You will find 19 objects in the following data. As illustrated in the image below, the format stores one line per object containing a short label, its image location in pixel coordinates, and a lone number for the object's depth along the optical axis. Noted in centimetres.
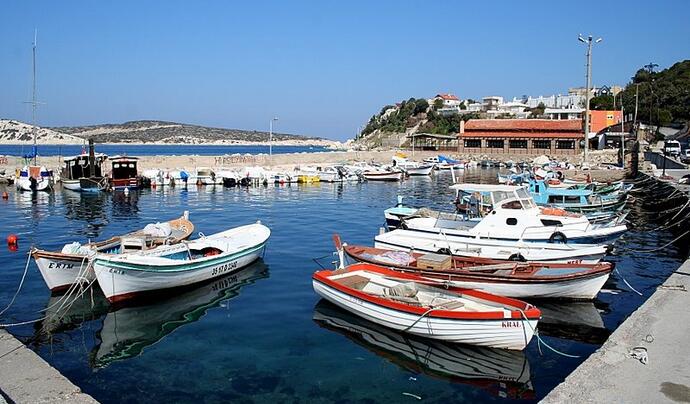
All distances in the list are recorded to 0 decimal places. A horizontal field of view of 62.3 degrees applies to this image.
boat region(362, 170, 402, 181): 5981
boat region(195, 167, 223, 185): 5241
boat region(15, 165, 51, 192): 4516
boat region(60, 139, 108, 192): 4459
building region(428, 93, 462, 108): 15762
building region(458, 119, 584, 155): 8638
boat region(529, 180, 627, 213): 2909
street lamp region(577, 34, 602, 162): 5469
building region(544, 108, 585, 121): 11581
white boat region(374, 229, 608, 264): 1727
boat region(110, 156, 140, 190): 4656
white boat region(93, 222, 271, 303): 1491
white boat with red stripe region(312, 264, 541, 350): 1166
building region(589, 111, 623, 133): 9288
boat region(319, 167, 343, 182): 5709
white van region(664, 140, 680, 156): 6217
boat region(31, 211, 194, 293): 1535
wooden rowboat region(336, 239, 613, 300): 1466
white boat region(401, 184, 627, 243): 1978
